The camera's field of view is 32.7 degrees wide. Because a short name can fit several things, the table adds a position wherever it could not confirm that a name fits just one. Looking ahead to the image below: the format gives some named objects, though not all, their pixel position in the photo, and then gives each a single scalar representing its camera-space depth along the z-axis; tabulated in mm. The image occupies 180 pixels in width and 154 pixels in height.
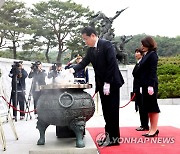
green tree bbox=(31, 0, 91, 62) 17998
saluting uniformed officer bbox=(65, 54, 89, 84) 6984
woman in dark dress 4508
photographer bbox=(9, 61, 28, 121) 7217
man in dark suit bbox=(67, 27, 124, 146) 3809
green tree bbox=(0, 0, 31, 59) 22469
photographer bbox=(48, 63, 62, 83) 7323
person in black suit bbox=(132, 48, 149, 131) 5208
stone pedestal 3418
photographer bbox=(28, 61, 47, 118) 7770
